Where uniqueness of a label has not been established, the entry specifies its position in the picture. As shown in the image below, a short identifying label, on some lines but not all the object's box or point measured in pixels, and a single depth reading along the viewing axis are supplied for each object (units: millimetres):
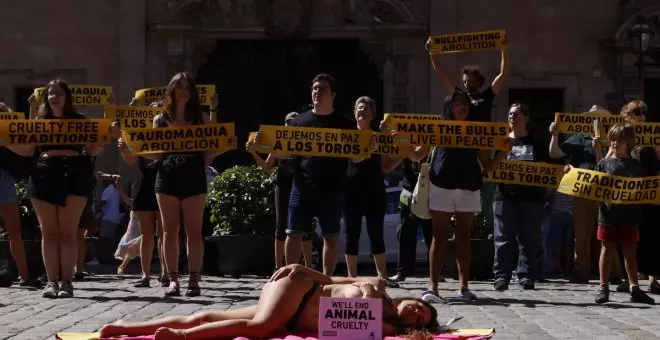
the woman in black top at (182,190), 11984
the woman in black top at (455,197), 11977
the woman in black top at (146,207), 13578
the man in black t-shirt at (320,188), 11672
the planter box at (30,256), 15203
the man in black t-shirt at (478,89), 12352
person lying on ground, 7934
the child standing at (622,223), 12375
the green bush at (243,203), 16125
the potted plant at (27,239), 15258
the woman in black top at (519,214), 14055
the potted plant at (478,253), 15938
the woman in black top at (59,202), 12094
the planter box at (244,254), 15914
